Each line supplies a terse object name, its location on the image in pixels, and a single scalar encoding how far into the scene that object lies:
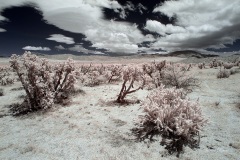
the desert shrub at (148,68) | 10.19
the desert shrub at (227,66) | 13.69
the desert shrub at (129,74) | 6.46
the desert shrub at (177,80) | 8.53
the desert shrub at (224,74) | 10.04
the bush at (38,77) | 5.69
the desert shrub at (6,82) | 9.66
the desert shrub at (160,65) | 10.54
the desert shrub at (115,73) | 10.46
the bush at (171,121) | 3.83
